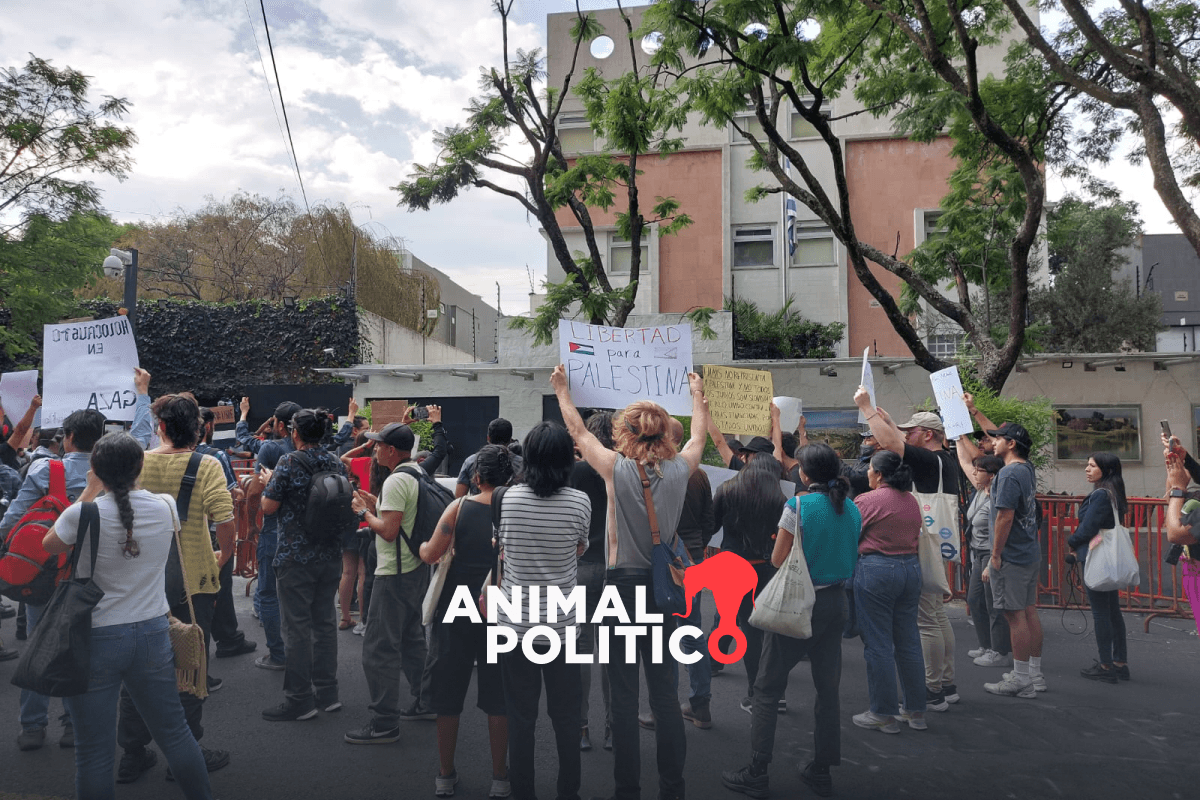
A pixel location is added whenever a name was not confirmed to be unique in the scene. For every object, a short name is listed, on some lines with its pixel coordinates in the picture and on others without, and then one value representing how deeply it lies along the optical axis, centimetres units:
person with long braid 332
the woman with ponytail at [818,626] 417
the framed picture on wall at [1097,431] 1731
